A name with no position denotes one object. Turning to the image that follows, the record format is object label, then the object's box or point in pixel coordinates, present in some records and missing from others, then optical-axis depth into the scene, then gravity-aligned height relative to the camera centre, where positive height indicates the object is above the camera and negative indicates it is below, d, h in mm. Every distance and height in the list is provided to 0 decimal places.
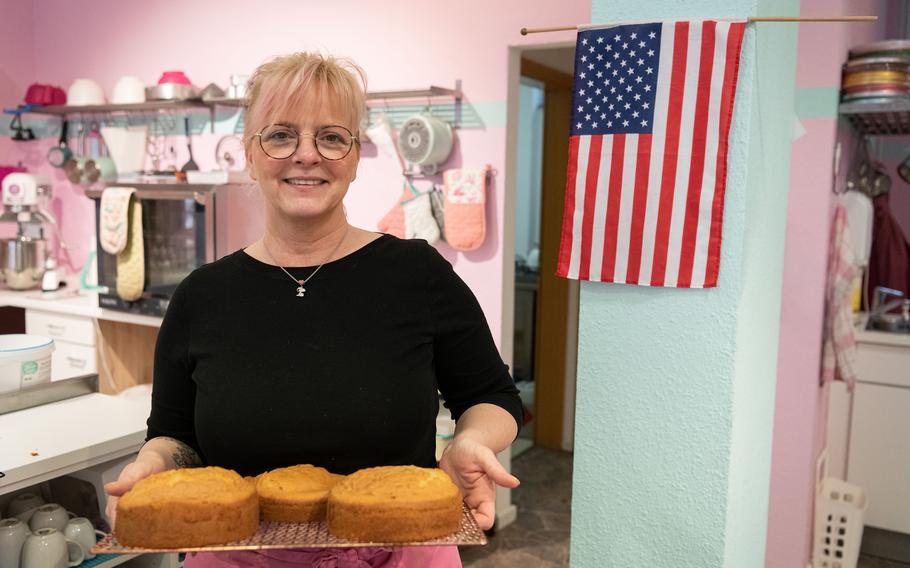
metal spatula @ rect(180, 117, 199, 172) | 4296 +198
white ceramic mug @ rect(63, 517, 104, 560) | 1820 -791
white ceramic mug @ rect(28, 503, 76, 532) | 1830 -763
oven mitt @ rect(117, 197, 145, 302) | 3715 -306
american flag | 1750 +152
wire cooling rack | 1042 -471
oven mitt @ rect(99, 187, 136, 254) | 3701 -88
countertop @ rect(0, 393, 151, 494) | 1715 -584
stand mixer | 4320 -248
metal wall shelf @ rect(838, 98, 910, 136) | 2828 +438
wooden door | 4562 -463
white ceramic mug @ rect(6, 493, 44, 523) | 1957 -782
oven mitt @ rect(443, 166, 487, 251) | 3361 +13
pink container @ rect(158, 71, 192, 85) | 4219 +675
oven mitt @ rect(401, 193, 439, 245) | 3486 -46
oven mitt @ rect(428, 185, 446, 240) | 3496 +10
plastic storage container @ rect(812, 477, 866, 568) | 3131 -1267
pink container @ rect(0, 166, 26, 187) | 4773 +160
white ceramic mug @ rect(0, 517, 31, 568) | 1720 -771
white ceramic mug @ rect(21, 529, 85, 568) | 1725 -790
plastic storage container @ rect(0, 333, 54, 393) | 2047 -445
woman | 1229 -225
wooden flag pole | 1524 +413
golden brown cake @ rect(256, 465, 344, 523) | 1131 -424
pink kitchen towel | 2959 -364
